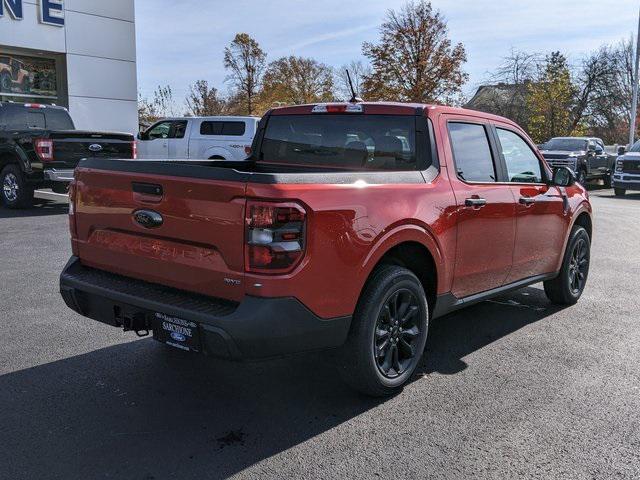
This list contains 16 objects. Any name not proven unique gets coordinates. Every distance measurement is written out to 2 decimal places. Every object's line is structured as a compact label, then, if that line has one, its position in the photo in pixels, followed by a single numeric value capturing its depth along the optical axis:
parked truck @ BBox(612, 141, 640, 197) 19.47
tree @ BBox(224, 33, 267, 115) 40.56
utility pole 30.88
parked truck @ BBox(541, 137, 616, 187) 21.03
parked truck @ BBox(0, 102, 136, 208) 11.34
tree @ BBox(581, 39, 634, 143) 36.38
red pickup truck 3.09
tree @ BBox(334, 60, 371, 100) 36.57
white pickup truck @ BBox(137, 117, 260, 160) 16.47
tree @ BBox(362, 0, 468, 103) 35.06
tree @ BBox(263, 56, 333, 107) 49.03
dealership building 17.89
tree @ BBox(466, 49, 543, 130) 37.28
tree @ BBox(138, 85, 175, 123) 37.42
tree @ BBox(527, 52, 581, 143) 33.84
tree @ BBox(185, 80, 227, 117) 44.66
